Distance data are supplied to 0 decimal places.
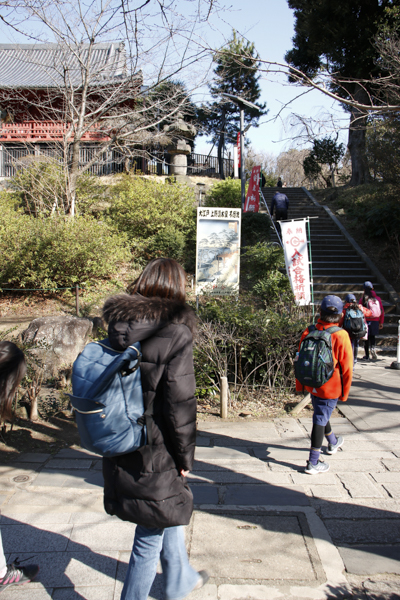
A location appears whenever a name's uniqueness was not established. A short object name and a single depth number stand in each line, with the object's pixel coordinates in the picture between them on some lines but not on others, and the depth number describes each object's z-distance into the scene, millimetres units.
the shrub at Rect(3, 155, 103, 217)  11430
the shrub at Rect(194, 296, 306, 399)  5320
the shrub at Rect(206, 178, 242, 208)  15273
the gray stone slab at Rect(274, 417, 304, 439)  4441
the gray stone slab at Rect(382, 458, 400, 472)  3645
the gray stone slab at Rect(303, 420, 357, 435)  4489
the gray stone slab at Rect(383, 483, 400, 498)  3230
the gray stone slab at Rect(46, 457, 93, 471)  3695
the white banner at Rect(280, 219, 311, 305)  7816
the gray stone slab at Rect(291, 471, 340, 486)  3440
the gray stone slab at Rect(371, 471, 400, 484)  3435
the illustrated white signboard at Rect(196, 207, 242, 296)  7316
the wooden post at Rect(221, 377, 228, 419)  4855
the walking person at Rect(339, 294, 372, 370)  6555
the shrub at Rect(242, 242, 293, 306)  8869
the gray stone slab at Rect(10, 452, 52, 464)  3811
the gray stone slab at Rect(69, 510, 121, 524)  2889
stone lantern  18391
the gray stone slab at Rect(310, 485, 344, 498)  3227
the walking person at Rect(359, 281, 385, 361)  7734
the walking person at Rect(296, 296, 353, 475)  3529
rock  6070
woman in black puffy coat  1841
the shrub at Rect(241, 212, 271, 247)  12555
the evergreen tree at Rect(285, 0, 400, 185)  14505
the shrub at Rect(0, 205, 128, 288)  8984
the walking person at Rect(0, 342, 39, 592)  2078
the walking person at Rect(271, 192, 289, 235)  13508
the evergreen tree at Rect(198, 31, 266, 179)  24328
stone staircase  9414
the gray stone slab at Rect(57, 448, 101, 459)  3949
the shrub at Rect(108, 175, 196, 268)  11461
